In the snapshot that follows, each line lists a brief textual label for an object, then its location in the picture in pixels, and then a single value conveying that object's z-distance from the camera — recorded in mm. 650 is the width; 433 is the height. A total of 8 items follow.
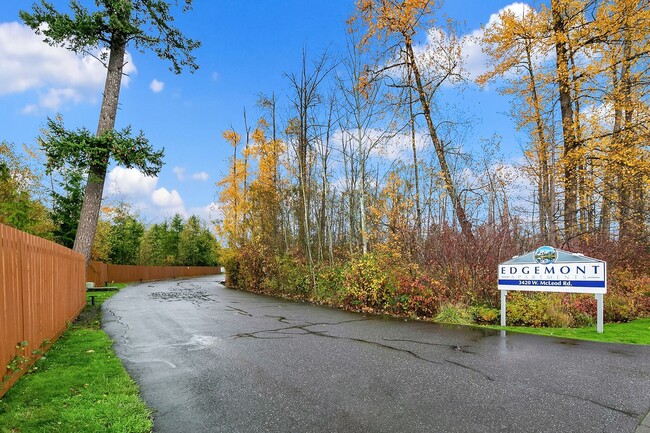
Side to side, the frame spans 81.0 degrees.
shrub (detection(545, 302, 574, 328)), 8719
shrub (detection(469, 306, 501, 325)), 9273
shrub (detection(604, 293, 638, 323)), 9758
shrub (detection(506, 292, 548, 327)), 8934
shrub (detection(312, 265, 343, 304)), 14548
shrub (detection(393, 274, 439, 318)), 10281
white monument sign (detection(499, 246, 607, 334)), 7891
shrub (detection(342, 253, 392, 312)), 11789
